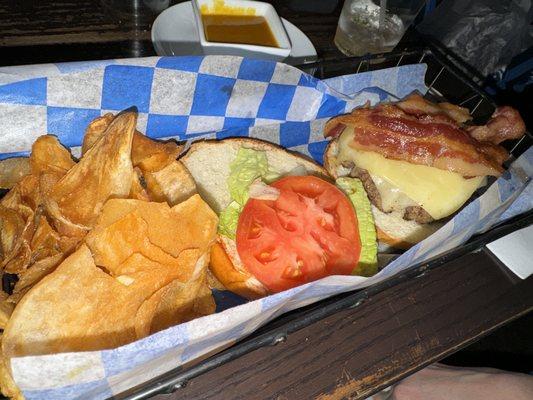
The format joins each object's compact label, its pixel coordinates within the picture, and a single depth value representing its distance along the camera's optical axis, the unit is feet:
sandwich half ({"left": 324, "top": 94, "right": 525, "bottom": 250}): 1.03
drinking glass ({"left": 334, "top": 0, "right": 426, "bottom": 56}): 1.45
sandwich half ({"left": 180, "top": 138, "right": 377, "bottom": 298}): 0.84
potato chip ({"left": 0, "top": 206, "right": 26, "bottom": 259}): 0.73
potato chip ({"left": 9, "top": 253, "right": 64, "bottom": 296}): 0.69
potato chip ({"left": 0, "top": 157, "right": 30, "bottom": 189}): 0.84
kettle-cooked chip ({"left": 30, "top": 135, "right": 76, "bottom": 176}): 0.79
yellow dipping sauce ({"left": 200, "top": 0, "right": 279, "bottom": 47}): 1.21
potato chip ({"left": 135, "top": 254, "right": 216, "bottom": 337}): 0.66
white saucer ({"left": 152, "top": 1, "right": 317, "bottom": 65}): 1.23
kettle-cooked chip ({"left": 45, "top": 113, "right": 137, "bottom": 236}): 0.70
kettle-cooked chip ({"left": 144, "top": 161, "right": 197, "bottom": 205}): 0.82
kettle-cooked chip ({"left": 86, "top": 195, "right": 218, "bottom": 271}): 0.63
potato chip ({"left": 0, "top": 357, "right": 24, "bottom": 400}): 0.58
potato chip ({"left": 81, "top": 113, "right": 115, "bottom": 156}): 0.81
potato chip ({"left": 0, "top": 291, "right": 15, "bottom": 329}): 0.64
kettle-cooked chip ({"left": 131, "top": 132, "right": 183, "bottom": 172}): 0.80
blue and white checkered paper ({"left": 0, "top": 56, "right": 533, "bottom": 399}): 0.56
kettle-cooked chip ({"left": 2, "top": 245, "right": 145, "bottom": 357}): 0.58
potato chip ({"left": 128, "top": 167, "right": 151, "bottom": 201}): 0.72
